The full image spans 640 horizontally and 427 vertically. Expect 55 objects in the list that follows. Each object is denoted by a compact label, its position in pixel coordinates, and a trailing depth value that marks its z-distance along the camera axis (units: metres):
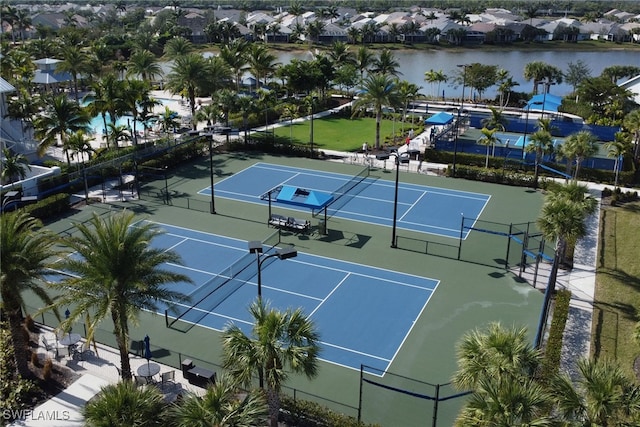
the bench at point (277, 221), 34.44
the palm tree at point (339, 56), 75.14
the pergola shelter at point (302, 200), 33.66
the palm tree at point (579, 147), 38.59
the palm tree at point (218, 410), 14.44
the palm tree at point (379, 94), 50.16
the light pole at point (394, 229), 31.64
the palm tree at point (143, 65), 61.97
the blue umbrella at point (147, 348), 21.93
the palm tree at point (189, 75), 55.00
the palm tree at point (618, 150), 40.41
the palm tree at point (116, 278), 18.83
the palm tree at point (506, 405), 13.88
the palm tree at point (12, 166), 36.16
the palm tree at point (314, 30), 138.50
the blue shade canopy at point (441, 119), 53.97
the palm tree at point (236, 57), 67.62
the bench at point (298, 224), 34.03
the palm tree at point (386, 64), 68.56
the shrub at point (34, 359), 22.11
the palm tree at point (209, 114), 49.59
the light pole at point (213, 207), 37.06
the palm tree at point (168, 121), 53.69
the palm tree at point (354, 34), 132.25
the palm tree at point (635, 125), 46.72
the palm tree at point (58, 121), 39.12
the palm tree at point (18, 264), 19.50
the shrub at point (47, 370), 21.44
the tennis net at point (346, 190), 38.55
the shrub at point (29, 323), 24.49
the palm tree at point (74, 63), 63.75
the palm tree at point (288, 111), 60.56
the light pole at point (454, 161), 44.69
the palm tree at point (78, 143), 39.34
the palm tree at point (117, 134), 43.37
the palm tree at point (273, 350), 16.03
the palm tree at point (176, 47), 71.88
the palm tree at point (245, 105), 51.17
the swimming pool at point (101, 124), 57.72
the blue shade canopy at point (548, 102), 60.93
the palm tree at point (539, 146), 41.72
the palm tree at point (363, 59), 73.94
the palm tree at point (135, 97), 44.59
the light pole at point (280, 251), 19.69
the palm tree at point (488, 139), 45.34
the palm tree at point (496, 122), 49.84
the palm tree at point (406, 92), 58.47
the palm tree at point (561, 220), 25.77
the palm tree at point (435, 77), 73.62
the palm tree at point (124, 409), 14.28
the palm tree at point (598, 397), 14.32
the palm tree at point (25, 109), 44.47
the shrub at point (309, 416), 18.62
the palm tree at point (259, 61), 68.31
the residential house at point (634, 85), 62.97
